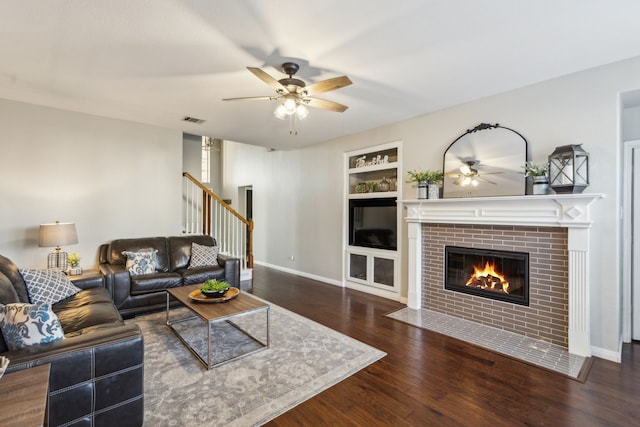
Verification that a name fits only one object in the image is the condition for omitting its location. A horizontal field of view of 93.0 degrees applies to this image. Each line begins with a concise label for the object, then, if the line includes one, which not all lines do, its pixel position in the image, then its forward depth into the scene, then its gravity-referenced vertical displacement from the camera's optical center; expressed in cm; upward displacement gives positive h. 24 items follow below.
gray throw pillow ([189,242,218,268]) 468 -66
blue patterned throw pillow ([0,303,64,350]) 177 -67
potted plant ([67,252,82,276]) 383 -67
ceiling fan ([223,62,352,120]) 259 +112
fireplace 296 -43
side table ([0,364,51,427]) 109 -75
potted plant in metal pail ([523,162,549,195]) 318 +39
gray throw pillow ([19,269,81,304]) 279 -71
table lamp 373 -32
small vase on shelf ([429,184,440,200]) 408 +31
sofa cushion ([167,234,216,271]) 468 -57
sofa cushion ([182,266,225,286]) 427 -88
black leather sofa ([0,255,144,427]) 163 -93
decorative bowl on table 315 -79
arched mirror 347 +63
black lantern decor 295 +45
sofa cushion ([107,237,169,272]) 440 -52
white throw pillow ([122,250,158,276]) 408 -68
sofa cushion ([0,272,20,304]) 223 -60
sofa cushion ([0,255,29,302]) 257 -56
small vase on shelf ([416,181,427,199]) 416 +33
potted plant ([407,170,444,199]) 410 +44
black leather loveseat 378 -83
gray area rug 211 -136
